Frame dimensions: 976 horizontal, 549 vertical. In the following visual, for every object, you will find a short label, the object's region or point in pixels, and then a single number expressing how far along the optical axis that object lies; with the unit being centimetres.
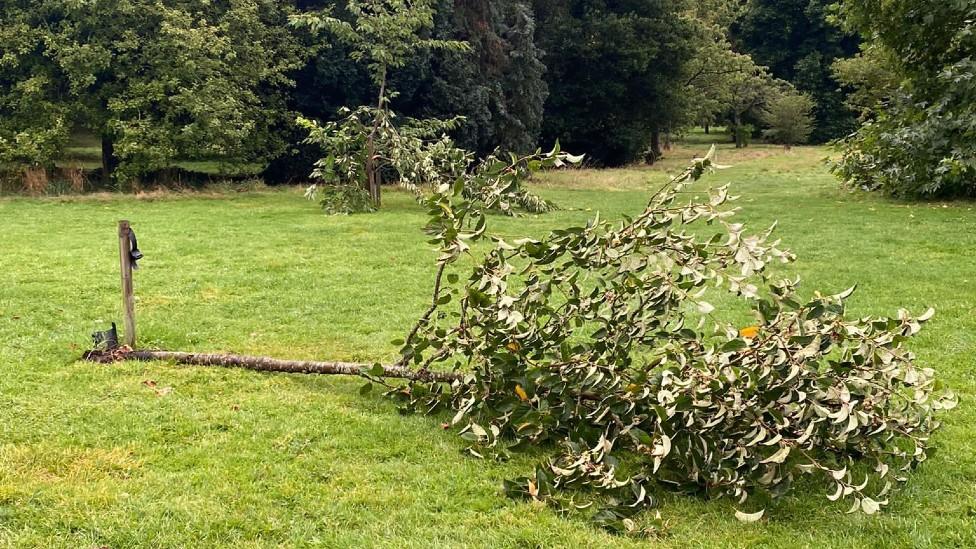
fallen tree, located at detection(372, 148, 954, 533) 333
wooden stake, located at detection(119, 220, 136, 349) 515
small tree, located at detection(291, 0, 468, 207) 1480
